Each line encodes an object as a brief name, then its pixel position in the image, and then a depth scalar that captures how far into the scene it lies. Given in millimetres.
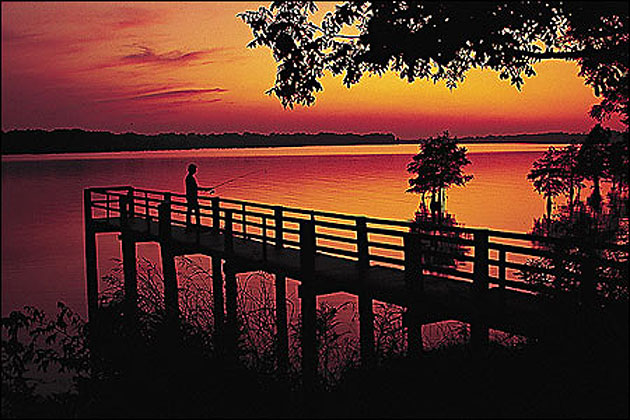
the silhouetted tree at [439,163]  81688
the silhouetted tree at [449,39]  10688
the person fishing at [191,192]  20750
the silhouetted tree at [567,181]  81931
